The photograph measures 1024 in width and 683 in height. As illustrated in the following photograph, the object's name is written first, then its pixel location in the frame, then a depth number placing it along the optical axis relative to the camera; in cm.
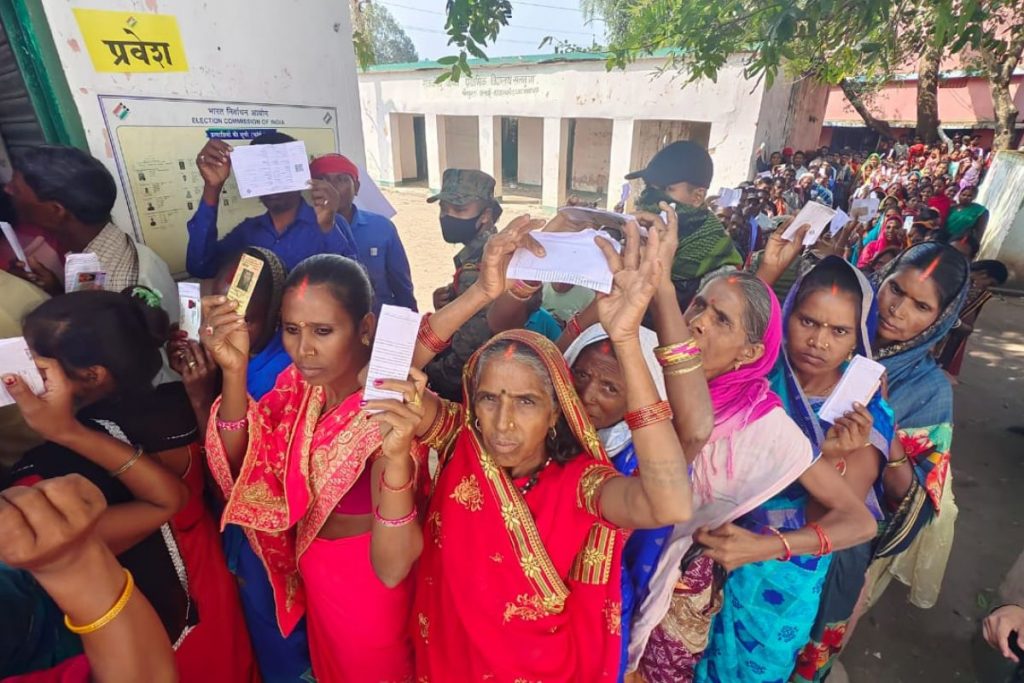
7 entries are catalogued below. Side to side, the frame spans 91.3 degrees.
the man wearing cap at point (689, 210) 285
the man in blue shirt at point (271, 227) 257
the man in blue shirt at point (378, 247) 342
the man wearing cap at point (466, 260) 244
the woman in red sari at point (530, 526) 154
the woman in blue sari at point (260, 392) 187
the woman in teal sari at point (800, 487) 184
